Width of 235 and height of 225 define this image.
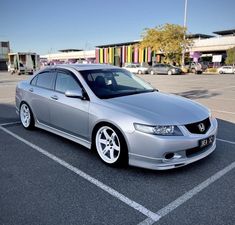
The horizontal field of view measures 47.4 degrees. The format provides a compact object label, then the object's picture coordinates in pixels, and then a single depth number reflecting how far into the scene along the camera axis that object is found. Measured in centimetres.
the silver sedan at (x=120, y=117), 356
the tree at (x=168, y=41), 4347
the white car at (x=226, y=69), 4253
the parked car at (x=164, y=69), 3589
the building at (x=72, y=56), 9431
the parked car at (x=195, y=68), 3923
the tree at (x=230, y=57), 4912
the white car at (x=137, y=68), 4055
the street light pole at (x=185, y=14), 4284
